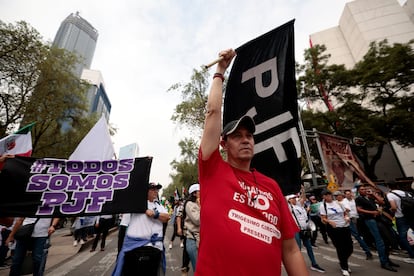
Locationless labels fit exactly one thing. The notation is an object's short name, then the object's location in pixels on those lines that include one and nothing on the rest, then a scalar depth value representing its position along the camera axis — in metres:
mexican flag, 4.40
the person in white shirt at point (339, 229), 4.98
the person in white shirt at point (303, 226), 5.48
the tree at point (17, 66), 12.57
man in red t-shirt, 1.20
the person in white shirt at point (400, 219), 5.63
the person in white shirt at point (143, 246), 3.02
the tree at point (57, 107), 14.77
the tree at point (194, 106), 21.18
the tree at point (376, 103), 16.31
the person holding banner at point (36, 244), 3.99
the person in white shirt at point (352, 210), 7.43
